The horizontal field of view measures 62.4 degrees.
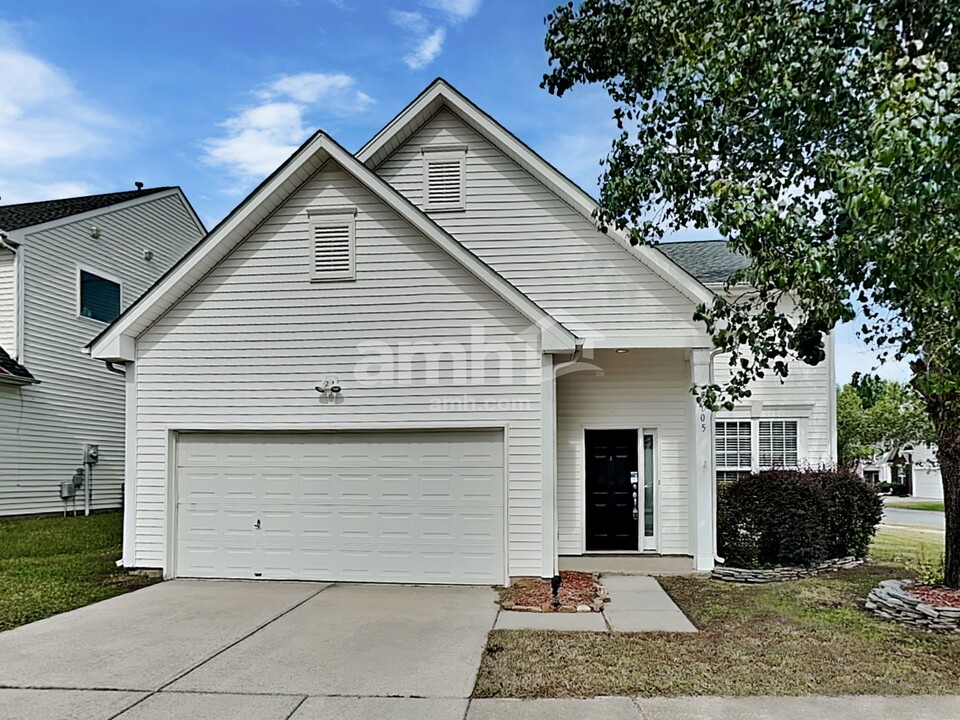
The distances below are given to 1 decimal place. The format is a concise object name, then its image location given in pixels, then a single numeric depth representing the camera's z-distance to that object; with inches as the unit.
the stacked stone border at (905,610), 313.3
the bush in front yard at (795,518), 462.9
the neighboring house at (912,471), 1801.2
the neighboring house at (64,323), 689.6
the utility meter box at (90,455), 776.3
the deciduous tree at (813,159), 246.1
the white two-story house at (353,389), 413.4
